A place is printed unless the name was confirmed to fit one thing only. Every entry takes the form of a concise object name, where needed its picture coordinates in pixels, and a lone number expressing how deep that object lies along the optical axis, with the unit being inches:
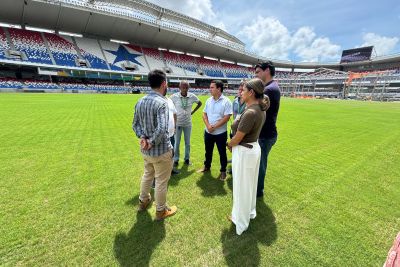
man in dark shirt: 127.8
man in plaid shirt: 108.0
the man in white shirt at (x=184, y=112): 188.1
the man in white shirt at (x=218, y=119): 169.8
